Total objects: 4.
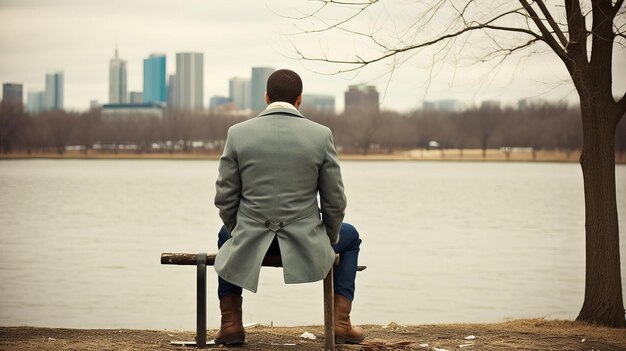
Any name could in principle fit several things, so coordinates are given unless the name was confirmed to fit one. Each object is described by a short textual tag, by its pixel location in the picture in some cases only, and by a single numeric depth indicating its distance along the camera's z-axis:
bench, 5.62
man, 5.44
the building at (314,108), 113.41
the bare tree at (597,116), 8.17
